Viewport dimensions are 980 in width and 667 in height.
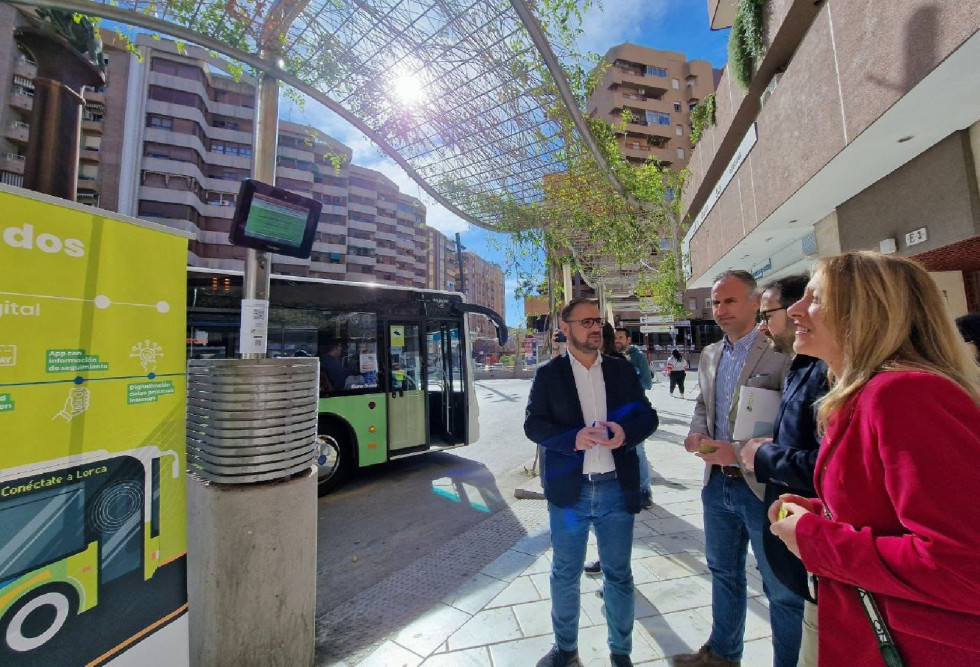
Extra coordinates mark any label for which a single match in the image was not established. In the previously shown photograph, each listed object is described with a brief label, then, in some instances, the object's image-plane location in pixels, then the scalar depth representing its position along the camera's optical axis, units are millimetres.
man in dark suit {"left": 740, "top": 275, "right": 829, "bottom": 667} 1556
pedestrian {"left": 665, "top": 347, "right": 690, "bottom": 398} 16234
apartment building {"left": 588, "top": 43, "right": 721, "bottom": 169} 49031
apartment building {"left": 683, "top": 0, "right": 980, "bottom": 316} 3959
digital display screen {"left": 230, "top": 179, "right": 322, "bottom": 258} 2307
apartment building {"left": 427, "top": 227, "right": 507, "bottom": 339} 96000
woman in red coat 918
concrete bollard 2141
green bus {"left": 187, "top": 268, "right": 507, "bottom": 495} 5812
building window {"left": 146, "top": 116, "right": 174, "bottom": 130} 44594
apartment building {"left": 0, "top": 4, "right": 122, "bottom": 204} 33719
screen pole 2400
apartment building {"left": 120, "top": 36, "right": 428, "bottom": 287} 43881
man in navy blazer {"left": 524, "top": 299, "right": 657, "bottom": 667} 2346
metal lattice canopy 2812
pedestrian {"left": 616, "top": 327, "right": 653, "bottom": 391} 6227
